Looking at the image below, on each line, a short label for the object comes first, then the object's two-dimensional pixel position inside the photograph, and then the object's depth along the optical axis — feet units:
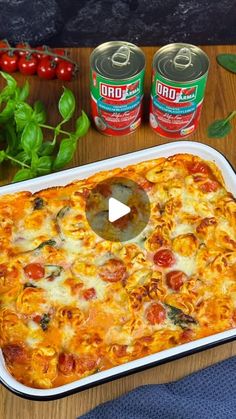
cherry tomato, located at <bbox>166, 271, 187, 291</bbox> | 4.35
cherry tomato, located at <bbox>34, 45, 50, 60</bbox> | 5.67
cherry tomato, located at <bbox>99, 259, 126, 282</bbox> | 4.39
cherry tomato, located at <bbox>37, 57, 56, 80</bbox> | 5.67
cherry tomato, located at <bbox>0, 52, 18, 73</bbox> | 5.69
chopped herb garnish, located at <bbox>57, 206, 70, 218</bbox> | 4.59
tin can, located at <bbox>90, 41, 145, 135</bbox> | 4.90
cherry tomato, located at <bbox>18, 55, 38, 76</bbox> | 5.68
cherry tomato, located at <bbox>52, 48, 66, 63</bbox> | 5.70
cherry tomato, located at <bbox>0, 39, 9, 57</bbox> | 5.68
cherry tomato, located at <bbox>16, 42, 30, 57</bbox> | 5.66
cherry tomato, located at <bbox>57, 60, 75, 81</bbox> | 5.68
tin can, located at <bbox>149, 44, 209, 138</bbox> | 4.89
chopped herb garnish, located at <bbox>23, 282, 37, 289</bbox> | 4.30
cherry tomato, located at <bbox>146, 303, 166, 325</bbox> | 4.22
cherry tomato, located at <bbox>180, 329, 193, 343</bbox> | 4.14
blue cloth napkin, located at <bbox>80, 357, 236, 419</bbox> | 4.28
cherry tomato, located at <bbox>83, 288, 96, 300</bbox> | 4.30
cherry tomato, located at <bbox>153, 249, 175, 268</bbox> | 4.46
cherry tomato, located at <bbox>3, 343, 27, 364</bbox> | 4.04
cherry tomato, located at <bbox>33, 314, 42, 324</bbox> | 4.19
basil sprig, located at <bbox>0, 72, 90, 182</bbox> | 4.70
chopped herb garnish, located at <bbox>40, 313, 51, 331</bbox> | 4.18
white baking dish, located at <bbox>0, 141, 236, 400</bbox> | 3.85
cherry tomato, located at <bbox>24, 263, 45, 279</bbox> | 4.36
